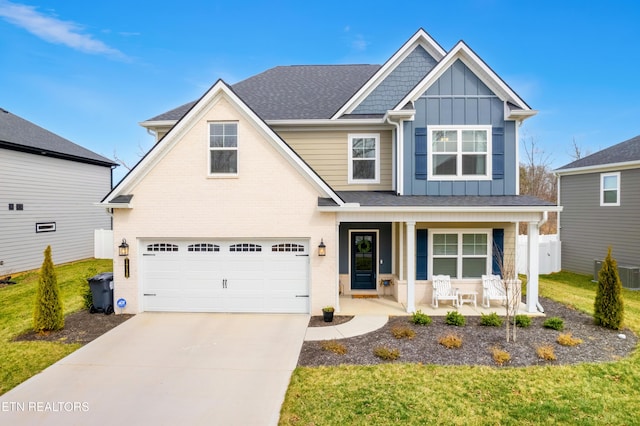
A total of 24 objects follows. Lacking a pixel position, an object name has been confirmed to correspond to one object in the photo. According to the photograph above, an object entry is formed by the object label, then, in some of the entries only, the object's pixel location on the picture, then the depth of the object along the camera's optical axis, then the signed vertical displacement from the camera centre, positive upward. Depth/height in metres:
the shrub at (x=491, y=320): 8.76 -3.00
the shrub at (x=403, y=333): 7.97 -3.04
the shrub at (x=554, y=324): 8.48 -3.00
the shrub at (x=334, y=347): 7.17 -3.09
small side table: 10.44 -2.88
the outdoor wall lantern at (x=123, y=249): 9.74 -1.15
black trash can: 9.82 -2.54
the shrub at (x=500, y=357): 6.75 -3.09
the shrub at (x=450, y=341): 7.42 -3.04
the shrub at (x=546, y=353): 6.83 -3.05
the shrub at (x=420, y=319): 8.86 -2.98
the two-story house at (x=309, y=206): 9.63 +0.12
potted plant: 9.16 -2.92
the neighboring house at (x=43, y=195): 15.59 +0.83
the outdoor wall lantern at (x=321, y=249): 9.49 -1.14
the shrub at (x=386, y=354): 6.86 -3.05
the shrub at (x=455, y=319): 8.80 -2.98
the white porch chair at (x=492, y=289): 10.42 -2.53
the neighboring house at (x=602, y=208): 14.27 +0.03
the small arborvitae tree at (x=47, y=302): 8.27 -2.33
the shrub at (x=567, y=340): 7.54 -3.07
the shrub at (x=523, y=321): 8.68 -2.99
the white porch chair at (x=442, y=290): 10.38 -2.61
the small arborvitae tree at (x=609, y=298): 8.41 -2.33
